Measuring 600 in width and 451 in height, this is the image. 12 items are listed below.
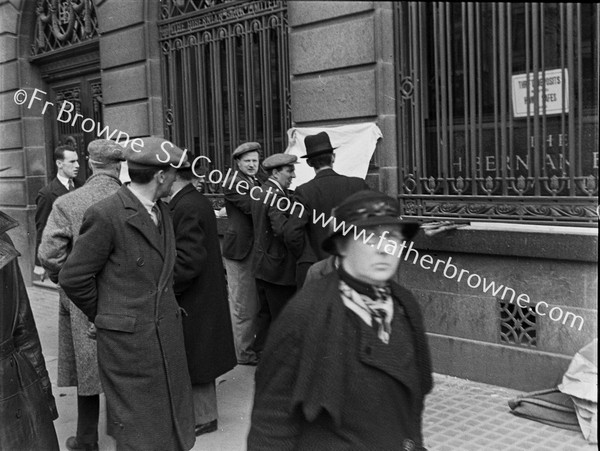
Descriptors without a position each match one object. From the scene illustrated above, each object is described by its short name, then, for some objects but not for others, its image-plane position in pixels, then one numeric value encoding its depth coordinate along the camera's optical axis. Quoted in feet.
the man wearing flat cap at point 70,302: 15.08
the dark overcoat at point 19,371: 11.80
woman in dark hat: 7.54
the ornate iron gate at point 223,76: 26.37
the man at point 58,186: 27.20
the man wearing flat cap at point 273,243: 20.75
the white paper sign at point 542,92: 18.66
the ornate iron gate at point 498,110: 18.44
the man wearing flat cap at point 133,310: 12.48
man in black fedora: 18.57
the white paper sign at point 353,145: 22.02
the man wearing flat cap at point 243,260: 22.88
